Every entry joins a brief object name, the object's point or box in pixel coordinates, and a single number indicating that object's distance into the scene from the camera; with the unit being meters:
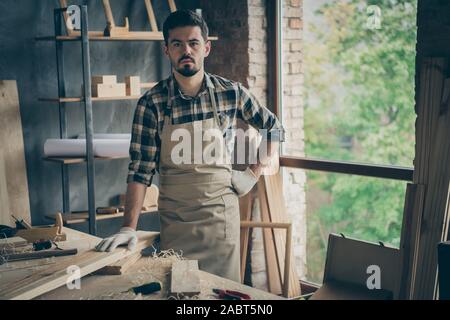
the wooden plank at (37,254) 2.64
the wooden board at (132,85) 4.39
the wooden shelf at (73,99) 4.08
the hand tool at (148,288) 2.29
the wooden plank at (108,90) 4.23
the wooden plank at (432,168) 3.32
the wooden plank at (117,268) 2.52
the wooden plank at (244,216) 4.34
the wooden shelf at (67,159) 4.12
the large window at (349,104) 4.30
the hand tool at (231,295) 2.24
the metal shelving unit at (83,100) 4.08
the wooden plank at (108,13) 4.27
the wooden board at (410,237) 3.40
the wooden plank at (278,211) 4.45
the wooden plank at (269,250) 4.46
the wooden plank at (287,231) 3.84
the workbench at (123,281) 2.28
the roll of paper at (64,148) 4.14
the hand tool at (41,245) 2.74
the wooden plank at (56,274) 2.20
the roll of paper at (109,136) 4.41
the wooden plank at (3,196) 4.04
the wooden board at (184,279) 2.25
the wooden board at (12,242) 2.81
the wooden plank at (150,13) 4.55
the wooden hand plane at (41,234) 2.89
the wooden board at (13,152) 4.10
